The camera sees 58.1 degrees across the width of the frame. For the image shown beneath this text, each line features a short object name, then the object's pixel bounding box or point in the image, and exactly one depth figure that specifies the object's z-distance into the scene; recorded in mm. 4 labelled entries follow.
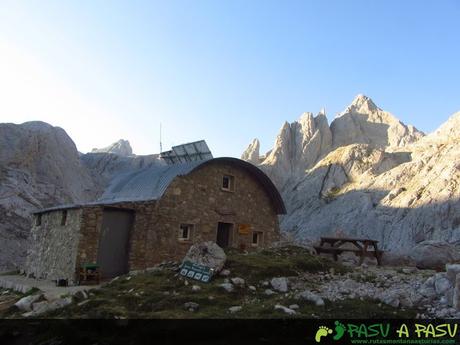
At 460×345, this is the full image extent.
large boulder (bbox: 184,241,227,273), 14016
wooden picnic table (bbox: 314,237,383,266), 18984
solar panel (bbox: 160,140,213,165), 27281
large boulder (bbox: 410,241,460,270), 19862
